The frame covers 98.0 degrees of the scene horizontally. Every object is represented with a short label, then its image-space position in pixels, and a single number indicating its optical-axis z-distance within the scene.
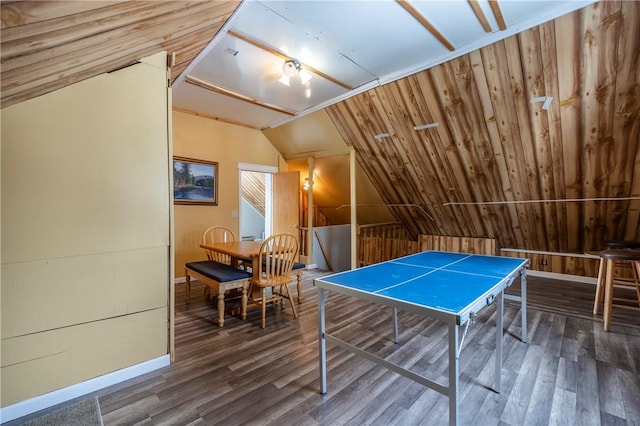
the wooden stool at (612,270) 2.82
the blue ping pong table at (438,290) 1.33
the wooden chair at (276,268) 3.10
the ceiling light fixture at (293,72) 2.94
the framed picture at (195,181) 4.61
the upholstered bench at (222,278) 2.98
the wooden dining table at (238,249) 3.17
